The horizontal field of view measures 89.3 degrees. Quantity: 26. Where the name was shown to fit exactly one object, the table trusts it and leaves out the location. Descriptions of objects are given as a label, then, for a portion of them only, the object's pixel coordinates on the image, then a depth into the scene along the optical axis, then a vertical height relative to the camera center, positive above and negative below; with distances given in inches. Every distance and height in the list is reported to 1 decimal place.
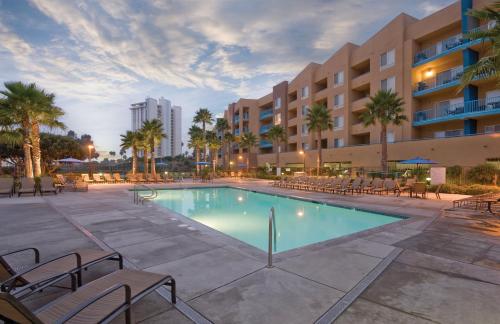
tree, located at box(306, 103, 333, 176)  1142.3 +195.6
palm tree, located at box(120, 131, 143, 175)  1342.3 +118.6
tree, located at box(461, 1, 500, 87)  341.2 +149.7
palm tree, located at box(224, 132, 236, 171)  1918.1 +190.1
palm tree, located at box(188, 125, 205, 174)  1640.0 +162.4
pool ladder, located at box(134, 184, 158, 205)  475.2 -72.3
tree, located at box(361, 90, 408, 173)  860.0 +175.0
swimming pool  344.8 -98.1
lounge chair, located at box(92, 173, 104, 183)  987.7 -57.9
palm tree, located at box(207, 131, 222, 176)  1697.6 +147.5
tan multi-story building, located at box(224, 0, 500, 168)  837.8 +289.6
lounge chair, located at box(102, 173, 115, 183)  1005.7 -59.0
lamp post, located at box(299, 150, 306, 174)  1454.2 +34.8
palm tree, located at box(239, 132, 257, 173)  1748.3 +163.9
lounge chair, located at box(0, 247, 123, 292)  116.2 -54.3
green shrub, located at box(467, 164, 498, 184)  671.8 -32.7
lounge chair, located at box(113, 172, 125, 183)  1024.0 -59.5
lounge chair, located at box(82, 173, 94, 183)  974.7 -58.1
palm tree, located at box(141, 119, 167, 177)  1280.5 +152.0
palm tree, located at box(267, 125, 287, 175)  1494.8 +177.0
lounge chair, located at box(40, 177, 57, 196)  589.8 -52.0
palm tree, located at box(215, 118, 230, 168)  1939.0 +298.2
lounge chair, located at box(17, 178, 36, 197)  567.6 -51.7
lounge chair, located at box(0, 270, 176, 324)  67.3 -55.2
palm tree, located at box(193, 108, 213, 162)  1715.1 +311.8
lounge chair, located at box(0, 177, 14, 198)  548.2 -50.6
